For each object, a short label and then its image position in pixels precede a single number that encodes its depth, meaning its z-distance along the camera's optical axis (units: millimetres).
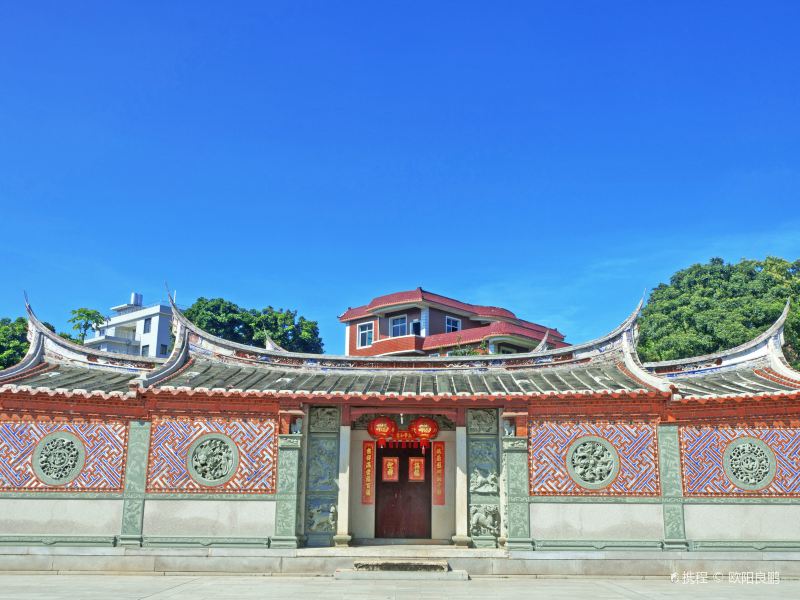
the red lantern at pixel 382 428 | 12547
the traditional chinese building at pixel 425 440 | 11078
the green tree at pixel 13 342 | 26875
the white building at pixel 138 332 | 47844
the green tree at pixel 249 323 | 37875
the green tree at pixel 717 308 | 25500
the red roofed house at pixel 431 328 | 33719
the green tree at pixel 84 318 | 38844
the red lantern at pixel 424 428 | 12477
